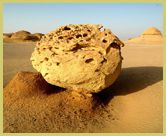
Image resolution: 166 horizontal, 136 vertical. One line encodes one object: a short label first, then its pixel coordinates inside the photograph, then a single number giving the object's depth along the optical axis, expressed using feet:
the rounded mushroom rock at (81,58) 13.20
